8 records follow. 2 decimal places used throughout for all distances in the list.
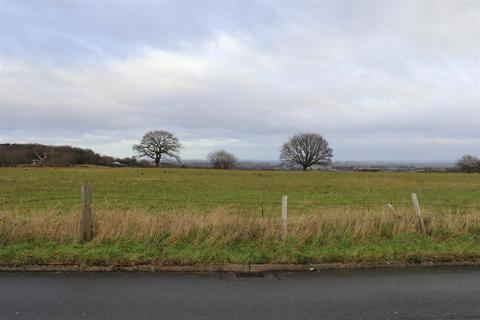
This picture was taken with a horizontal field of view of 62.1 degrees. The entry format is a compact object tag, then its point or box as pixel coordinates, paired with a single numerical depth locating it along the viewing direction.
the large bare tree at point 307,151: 92.81
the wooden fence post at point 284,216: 8.88
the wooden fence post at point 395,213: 9.81
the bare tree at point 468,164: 84.22
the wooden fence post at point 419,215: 9.53
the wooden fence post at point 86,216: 8.52
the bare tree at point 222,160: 93.19
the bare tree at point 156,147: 99.81
